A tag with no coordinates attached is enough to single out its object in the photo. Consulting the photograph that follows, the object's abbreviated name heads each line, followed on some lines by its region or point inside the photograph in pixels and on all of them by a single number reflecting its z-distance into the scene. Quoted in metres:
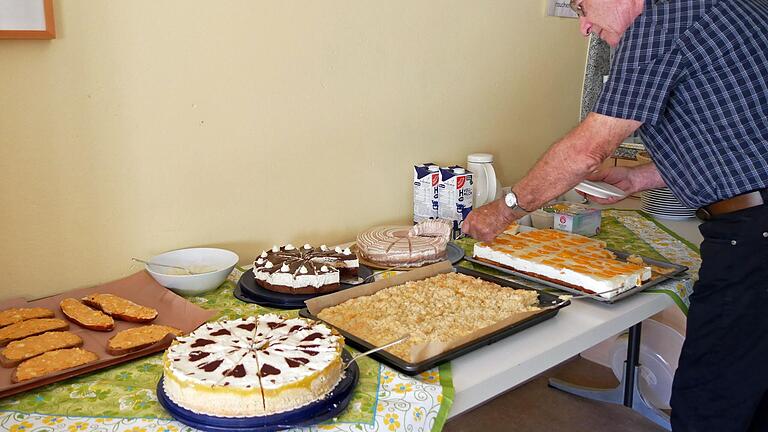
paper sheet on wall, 2.36
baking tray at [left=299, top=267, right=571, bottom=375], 1.09
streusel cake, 1.22
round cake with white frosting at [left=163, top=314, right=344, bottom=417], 0.91
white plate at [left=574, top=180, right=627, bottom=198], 1.75
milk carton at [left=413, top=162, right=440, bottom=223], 1.91
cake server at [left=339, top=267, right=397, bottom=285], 1.50
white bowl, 1.39
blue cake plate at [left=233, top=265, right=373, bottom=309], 1.38
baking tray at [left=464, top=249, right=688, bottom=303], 1.47
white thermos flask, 2.07
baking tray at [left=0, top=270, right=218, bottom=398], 1.03
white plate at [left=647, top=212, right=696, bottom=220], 2.21
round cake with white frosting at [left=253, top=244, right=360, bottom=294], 1.40
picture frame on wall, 1.22
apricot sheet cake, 1.49
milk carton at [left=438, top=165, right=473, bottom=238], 1.87
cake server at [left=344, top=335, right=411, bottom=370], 1.06
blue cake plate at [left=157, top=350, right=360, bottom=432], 0.90
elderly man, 1.26
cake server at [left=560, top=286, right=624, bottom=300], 1.45
